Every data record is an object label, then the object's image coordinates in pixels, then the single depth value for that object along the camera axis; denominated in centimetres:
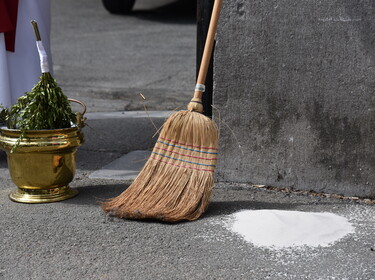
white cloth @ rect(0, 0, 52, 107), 796
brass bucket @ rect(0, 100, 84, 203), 670
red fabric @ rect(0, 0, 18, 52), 769
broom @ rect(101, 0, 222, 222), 636
